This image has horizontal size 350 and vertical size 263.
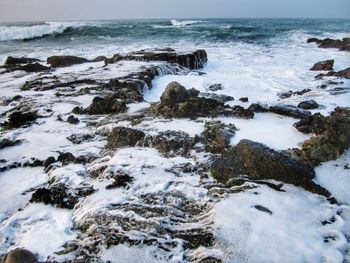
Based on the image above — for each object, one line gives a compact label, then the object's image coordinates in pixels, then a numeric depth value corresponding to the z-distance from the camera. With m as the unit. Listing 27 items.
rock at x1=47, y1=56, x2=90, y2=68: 13.21
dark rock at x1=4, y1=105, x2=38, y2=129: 6.70
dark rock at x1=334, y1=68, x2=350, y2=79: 10.62
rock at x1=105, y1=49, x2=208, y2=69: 13.30
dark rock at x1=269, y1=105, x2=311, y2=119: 6.63
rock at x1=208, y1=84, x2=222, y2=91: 9.80
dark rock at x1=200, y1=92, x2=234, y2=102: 8.06
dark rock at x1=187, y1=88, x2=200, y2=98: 8.41
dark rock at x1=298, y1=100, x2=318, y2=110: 7.49
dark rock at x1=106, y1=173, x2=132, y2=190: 4.42
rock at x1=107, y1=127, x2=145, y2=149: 5.53
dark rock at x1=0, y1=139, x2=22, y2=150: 5.74
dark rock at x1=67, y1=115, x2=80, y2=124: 6.65
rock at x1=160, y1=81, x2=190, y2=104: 7.34
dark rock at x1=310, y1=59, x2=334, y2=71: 12.34
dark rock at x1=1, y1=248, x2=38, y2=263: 3.09
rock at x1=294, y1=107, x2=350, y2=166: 4.90
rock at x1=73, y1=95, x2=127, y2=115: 7.19
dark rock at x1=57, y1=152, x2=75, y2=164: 5.11
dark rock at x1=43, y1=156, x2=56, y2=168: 5.09
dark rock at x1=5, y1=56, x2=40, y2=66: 14.15
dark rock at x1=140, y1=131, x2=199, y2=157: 5.26
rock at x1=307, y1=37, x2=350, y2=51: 18.41
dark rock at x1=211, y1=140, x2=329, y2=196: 4.36
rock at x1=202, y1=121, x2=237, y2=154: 5.24
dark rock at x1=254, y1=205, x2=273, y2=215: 3.82
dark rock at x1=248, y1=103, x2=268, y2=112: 6.89
